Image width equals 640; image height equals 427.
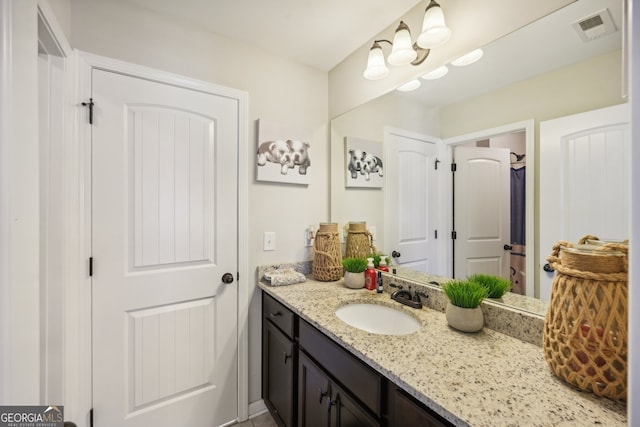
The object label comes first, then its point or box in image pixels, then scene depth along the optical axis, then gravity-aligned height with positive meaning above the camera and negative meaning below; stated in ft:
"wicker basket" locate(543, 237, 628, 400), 2.17 -0.92
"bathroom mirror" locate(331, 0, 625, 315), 2.80 +1.74
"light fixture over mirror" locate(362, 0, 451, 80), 3.98 +2.75
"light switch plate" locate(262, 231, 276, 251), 5.87 -0.60
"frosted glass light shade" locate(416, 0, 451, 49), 3.97 +2.74
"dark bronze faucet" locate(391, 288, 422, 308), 4.24 -1.39
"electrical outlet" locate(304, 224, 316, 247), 6.42 -0.52
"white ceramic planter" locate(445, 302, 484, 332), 3.34 -1.32
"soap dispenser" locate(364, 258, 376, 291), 5.19 -1.23
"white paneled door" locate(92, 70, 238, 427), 4.36 -0.70
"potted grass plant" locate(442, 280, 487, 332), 3.34 -1.19
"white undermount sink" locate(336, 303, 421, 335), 4.21 -1.71
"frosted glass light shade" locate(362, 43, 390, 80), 5.11 +2.83
